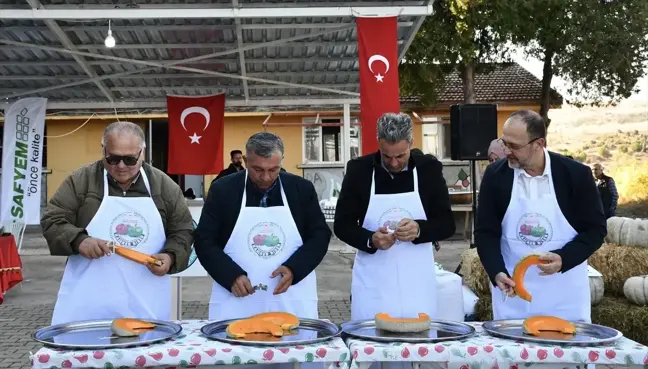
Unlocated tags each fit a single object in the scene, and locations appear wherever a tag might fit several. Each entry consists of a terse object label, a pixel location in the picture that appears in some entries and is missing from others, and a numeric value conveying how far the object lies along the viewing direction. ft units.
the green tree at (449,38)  57.16
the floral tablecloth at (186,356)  7.84
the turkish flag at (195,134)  36.24
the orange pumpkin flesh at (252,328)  8.61
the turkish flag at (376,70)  22.99
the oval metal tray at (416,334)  8.45
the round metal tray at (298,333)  8.22
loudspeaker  29.66
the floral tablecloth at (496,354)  8.08
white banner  31.68
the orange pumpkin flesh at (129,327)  8.68
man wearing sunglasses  10.46
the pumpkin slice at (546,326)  8.87
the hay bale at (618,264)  20.30
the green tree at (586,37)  61.62
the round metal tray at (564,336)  8.34
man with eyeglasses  10.30
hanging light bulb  25.18
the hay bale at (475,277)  22.13
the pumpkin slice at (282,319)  8.91
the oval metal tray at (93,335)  8.11
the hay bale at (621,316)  18.81
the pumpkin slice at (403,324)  8.89
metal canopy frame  23.76
